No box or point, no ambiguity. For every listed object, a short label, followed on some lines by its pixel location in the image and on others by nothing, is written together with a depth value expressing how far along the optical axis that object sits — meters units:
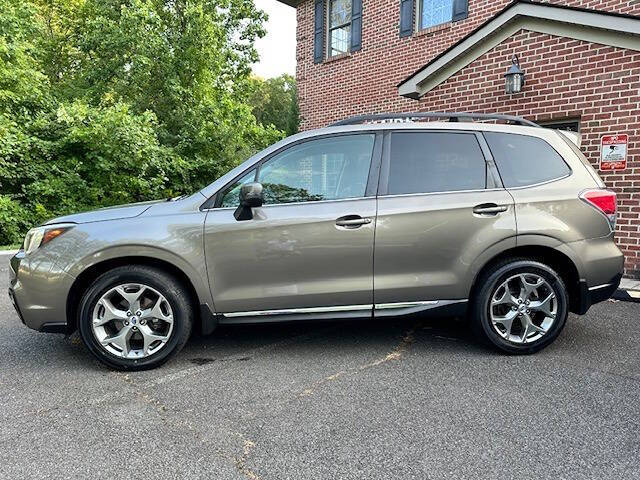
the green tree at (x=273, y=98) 37.73
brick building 5.97
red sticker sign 6.04
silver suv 3.34
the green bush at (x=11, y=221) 9.91
